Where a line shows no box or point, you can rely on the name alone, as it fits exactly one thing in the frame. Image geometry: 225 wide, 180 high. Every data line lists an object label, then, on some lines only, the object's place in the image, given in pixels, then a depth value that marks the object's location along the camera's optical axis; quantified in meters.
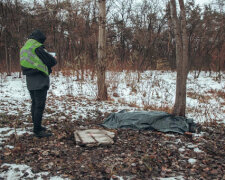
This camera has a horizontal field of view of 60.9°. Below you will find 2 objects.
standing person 3.00
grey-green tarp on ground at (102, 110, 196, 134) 3.93
